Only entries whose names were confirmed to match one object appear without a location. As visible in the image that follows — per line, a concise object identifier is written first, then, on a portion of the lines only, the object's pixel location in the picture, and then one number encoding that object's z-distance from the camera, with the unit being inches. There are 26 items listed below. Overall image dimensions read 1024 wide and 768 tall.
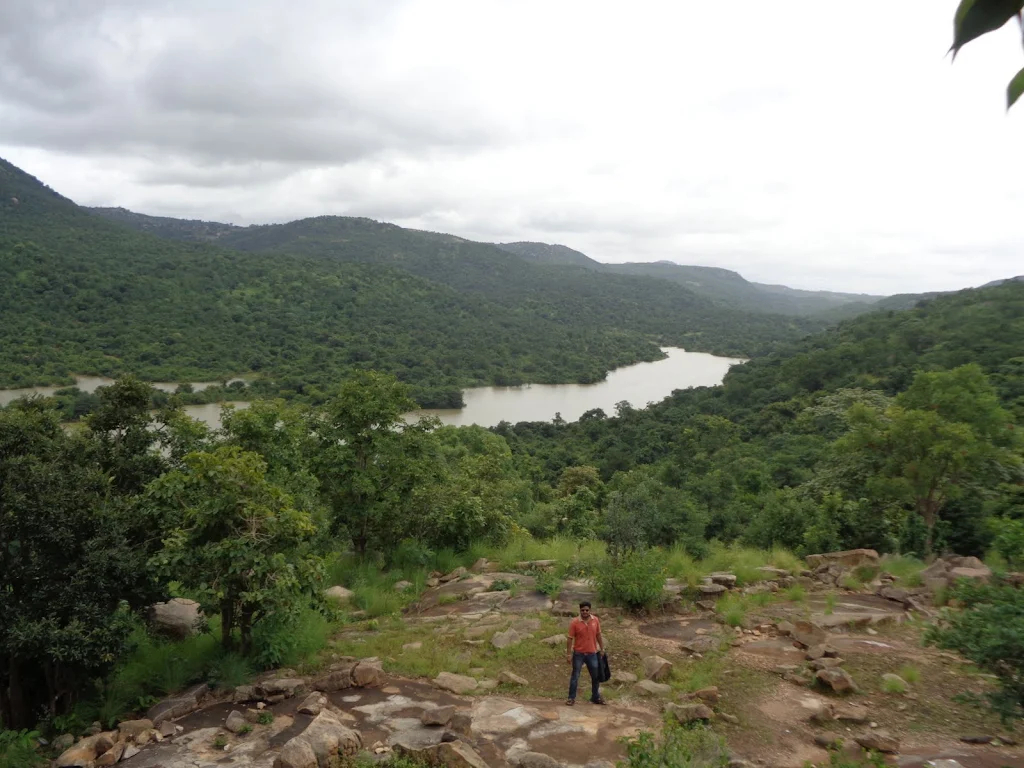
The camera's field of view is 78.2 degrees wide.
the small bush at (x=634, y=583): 351.9
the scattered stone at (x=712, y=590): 380.2
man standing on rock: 247.9
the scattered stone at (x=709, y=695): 240.1
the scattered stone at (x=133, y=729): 224.1
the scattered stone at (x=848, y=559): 422.9
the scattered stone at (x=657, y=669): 264.4
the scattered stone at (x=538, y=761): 198.8
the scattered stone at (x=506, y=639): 310.0
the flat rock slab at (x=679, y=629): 321.7
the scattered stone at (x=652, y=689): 252.2
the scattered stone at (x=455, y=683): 263.7
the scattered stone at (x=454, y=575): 436.1
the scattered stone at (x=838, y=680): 244.2
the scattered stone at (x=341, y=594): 381.7
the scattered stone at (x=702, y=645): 295.2
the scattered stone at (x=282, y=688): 258.5
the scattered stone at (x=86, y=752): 209.8
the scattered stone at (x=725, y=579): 394.9
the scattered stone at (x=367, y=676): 268.5
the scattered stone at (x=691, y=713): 221.3
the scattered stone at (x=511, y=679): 269.3
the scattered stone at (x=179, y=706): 240.4
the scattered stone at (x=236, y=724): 232.2
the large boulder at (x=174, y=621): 321.4
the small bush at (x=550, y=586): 388.2
